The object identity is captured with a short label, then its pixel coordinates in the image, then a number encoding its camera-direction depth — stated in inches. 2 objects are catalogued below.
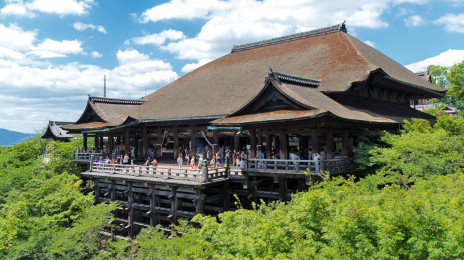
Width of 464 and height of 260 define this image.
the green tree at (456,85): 1686.8
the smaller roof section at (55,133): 1940.2
